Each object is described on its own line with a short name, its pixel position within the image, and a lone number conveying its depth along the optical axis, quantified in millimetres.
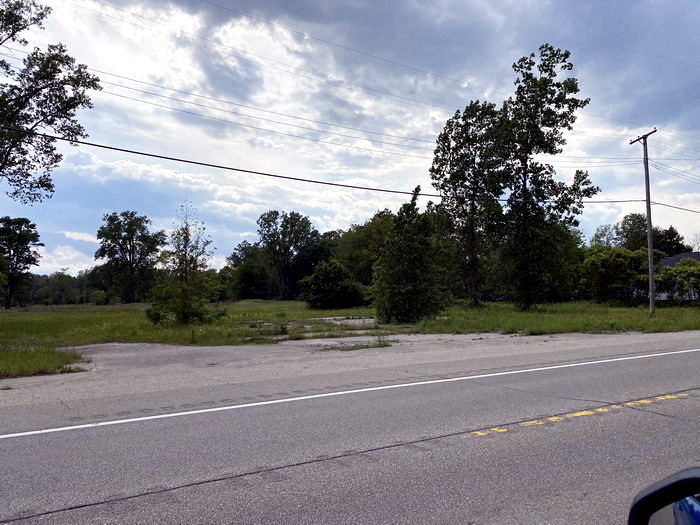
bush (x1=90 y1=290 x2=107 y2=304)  106062
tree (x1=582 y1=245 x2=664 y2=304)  51094
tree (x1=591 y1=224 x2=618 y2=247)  120475
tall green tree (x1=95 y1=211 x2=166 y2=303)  99438
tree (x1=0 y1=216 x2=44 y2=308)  85125
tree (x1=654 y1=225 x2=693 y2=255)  79000
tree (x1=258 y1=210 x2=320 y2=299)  116250
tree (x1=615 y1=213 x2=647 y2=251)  106675
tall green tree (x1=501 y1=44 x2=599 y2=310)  39781
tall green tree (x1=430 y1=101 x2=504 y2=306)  47031
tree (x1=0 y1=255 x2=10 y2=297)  28797
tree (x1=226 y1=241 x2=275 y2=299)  110812
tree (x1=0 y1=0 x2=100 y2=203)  28062
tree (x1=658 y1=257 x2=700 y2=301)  44844
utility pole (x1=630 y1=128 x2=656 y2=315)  30572
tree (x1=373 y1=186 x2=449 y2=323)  29875
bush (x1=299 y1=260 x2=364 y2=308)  61875
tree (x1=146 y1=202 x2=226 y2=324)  26047
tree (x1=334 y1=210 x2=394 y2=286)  85812
